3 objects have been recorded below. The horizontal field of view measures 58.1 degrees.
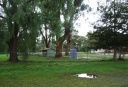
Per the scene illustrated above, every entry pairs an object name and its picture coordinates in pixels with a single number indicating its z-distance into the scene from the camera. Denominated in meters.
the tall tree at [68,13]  12.09
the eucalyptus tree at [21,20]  10.50
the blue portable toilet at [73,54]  18.24
